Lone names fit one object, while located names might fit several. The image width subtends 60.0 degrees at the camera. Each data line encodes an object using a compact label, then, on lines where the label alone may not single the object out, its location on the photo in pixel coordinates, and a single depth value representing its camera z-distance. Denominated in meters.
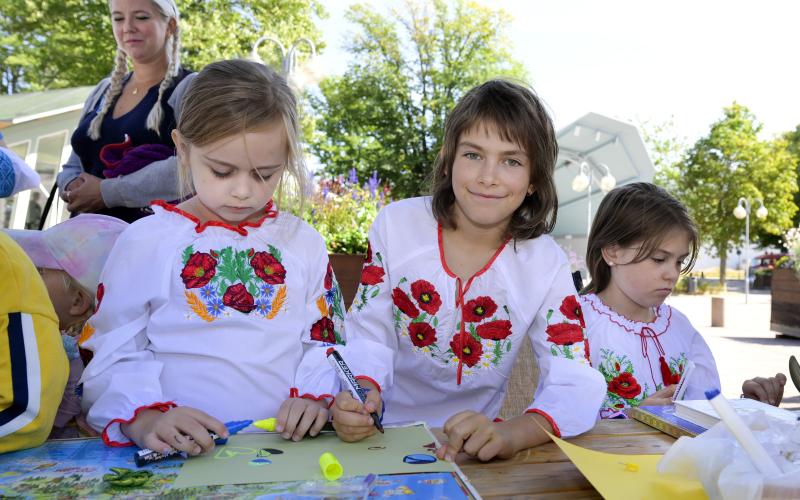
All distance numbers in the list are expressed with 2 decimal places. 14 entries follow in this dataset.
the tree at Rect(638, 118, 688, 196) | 31.66
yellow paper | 0.94
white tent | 16.59
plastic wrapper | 0.80
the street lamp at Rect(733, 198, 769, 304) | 24.28
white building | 12.85
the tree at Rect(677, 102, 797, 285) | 29.05
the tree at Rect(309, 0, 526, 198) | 26.25
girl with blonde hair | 1.50
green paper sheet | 1.00
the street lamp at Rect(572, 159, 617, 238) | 14.45
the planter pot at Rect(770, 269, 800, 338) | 10.91
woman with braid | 2.29
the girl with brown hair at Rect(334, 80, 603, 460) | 1.78
